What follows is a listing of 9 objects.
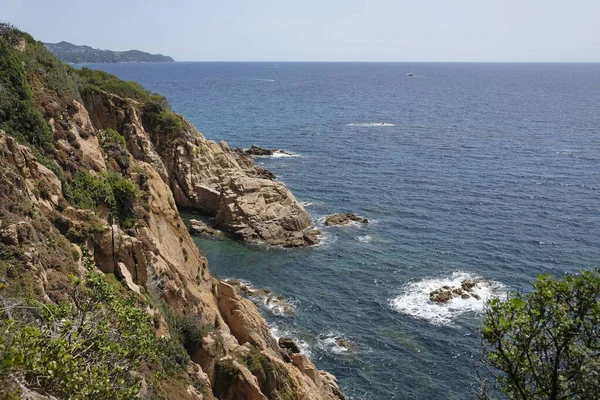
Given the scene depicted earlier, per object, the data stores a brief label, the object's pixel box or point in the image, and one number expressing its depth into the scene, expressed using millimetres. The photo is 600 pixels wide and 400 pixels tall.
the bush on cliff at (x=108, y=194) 30625
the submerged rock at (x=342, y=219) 68125
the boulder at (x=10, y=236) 20516
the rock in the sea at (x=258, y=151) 104688
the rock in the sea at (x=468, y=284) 50194
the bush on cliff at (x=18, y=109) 30469
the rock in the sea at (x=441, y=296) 48444
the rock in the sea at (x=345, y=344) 41650
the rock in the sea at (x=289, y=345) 39275
